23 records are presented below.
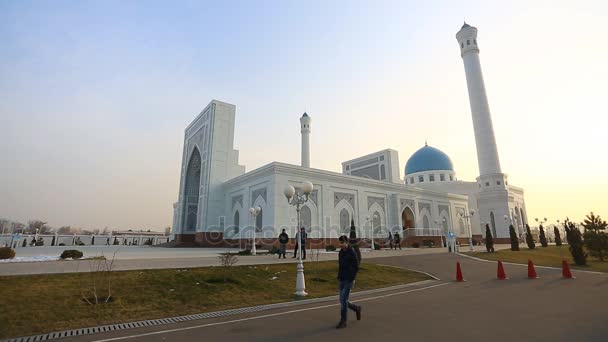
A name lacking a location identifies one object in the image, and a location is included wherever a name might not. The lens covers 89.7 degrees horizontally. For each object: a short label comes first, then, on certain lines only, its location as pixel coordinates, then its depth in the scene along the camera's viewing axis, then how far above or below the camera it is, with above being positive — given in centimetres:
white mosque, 2777 +482
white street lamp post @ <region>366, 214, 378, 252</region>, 3147 +165
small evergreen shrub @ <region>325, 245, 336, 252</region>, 2461 -64
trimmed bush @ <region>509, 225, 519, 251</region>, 2573 -14
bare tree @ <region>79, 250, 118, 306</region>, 693 -116
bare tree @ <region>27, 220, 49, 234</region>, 8210 +422
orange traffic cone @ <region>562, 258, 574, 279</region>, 1184 -126
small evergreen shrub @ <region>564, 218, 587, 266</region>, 1663 -32
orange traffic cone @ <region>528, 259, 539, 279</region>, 1209 -128
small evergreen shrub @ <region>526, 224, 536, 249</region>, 2950 -17
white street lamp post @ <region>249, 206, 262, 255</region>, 2115 +204
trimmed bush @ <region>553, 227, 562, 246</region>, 3411 +23
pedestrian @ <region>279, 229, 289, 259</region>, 1628 +0
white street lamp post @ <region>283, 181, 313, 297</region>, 866 -27
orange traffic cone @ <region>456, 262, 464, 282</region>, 1158 -136
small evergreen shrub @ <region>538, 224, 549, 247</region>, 3222 -9
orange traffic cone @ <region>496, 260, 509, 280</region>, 1191 -129
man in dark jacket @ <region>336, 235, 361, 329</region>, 556 -64
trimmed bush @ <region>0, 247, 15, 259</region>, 1419 -54
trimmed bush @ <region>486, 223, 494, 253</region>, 2323 -35
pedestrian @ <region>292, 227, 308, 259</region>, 1497 -10
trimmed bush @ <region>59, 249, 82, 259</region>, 1453 -63
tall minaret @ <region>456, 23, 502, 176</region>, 3875 +1660
